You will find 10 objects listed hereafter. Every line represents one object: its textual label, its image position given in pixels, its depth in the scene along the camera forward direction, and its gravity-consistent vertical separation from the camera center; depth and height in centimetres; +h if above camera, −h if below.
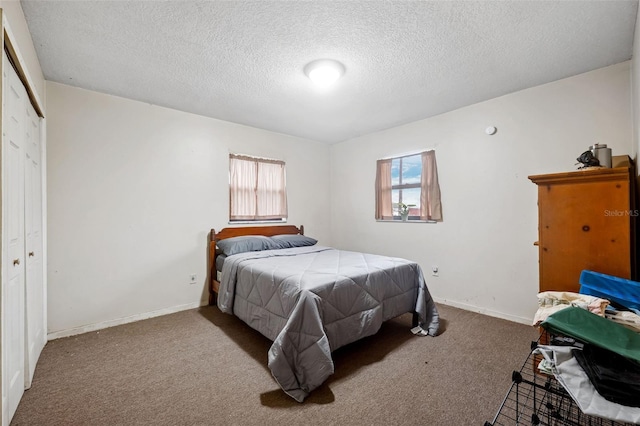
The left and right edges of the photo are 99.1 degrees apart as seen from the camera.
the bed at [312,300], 185 -74
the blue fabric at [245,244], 339 -38
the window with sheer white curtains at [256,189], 394 +39
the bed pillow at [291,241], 379 -38
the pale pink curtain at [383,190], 422 +36
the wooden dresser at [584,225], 183 -11
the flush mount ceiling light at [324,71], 232 +126
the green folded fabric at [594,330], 99 -48
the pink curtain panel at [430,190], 362 +29
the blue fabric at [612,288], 153 -47
